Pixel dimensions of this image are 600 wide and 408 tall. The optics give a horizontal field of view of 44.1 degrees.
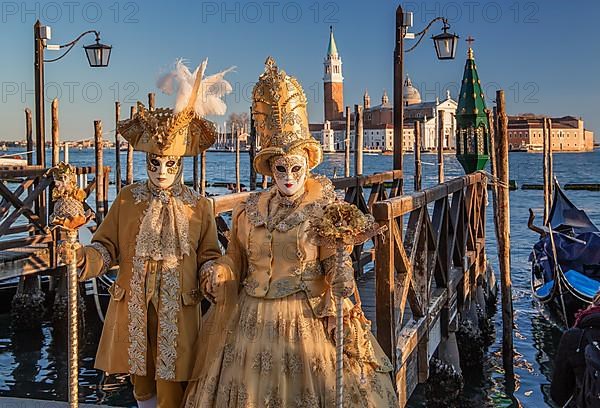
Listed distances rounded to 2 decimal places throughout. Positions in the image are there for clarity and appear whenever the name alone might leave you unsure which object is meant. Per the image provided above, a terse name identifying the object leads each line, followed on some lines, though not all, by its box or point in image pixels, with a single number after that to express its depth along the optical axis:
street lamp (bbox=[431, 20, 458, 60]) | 8.51
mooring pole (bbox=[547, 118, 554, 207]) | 15.18
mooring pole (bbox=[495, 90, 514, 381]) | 7.69
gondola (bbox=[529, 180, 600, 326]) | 9.55
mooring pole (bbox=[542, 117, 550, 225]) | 14.36
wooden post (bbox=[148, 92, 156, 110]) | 12.62
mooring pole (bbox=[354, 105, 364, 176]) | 12.95
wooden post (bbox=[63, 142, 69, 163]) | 11.26
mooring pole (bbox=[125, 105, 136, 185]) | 13.65
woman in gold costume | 2.87
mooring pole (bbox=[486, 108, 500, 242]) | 8.11
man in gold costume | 3.02
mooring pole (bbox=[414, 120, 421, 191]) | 12.45
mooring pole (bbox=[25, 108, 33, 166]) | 15.15
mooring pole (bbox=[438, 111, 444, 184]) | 14.21
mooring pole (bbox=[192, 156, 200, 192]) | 16.05
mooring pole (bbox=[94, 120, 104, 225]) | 10.99
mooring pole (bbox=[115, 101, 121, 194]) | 13.91
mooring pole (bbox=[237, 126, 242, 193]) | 20.84
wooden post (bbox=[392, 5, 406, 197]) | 8.18
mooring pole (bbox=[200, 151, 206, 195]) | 15.67
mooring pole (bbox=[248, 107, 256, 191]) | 13.10
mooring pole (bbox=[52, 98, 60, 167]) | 10.35
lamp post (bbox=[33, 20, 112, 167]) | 8.75
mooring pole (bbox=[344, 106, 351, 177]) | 16.75
